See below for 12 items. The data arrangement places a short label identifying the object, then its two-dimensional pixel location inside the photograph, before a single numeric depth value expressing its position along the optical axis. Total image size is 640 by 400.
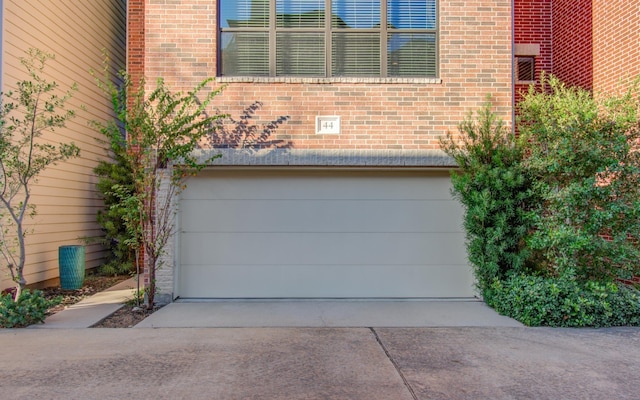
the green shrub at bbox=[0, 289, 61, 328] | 6.02
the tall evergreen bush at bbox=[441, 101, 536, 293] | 6.81
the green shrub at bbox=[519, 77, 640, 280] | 6.26
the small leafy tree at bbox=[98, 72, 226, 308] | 6.68
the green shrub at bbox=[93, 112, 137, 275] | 9.95
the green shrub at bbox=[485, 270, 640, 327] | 6.04
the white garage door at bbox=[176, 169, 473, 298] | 7.62
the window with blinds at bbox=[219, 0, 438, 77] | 7.67
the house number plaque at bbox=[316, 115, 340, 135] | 7.51
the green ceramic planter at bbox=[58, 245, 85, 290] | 8.69
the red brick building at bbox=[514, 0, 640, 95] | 8.18
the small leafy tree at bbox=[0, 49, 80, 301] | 6.43
